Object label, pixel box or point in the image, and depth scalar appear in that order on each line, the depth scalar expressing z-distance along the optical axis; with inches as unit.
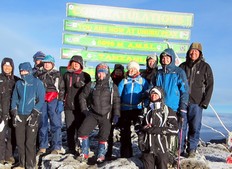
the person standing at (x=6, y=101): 287.9
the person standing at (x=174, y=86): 260.8
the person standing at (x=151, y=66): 307.3
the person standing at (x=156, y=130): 235.3
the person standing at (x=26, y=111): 274.4
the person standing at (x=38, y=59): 327.9
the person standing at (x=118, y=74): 319.6
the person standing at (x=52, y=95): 299.4
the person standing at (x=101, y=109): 271.3
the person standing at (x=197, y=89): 275.1
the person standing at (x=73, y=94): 298.5
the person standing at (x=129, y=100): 276.8
